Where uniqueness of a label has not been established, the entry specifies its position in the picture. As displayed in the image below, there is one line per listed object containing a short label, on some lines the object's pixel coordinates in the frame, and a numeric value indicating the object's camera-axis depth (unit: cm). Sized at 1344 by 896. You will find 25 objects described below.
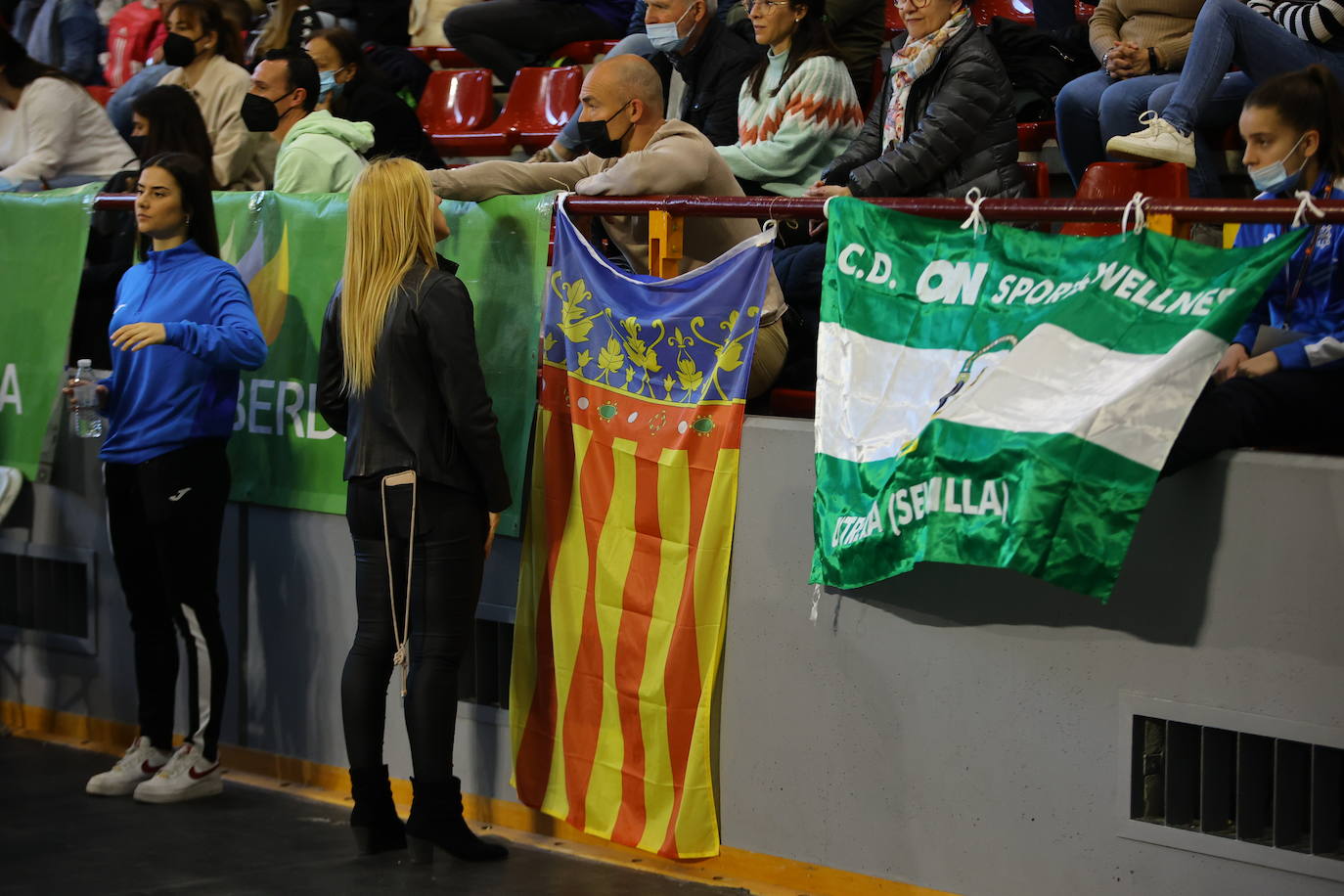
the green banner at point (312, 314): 1023
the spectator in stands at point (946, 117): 1078
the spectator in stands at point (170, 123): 1264
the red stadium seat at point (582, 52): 1794
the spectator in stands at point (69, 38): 2186
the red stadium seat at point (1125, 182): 1025
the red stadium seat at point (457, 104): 1845
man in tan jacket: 980
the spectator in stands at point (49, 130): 1464
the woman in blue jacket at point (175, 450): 1087
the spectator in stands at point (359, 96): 1394
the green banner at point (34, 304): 1259
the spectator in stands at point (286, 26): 1755
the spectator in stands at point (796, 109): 1233
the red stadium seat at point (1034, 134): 1344
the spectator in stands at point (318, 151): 1191
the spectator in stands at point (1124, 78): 1169
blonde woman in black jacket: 948
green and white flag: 761
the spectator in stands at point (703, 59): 1338
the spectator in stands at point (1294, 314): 775
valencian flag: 942
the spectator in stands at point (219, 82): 1449
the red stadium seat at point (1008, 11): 1504
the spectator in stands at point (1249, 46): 1090
